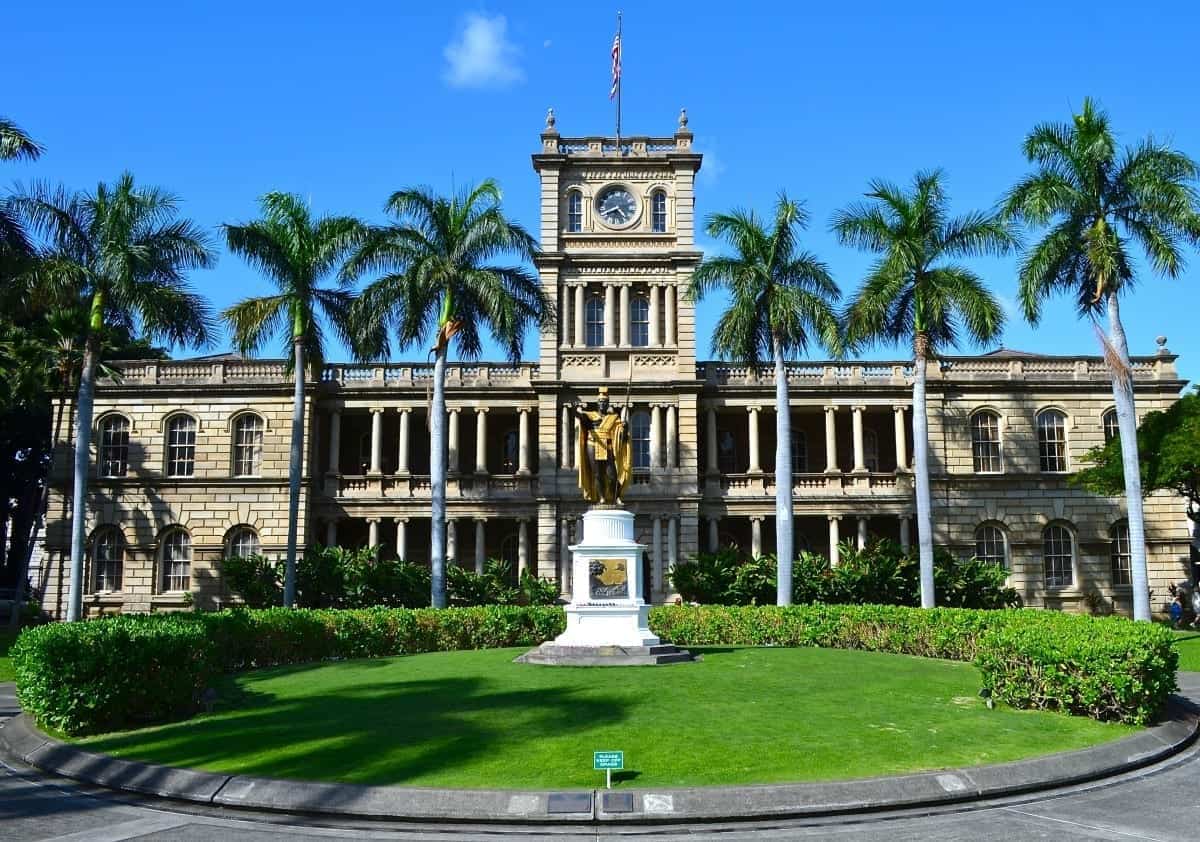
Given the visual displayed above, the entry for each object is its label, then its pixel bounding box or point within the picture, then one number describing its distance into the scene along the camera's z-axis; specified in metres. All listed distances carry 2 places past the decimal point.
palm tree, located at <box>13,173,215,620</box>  27.30
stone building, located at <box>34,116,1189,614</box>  37.84
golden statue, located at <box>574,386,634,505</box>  19.53
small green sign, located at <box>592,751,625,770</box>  9.36
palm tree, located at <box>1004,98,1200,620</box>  24.45
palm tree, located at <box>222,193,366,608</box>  28.95
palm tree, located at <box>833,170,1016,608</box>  27.58
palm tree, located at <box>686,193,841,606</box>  28.58
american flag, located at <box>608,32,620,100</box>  39.41
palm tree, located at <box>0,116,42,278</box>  27.20
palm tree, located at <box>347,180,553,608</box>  28.38
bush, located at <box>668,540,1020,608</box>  30.70
